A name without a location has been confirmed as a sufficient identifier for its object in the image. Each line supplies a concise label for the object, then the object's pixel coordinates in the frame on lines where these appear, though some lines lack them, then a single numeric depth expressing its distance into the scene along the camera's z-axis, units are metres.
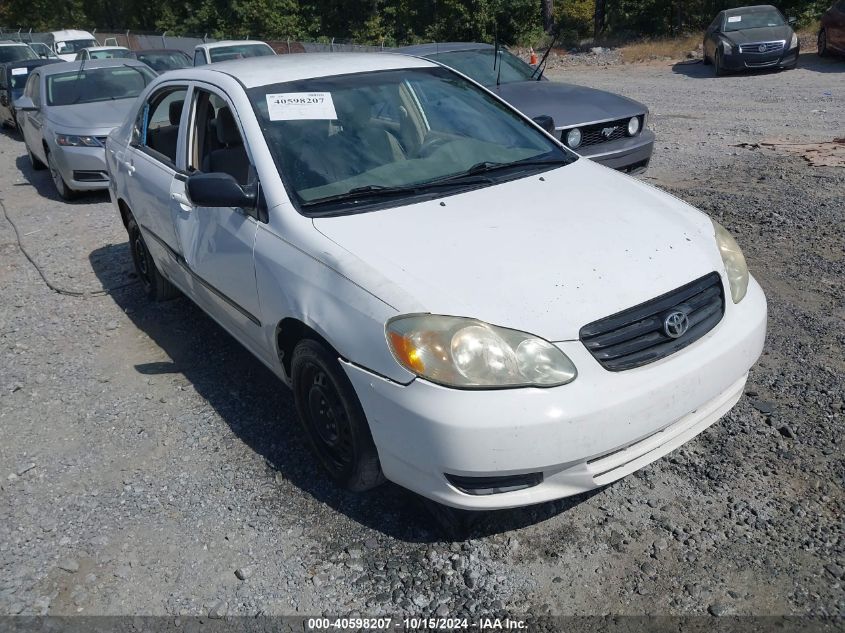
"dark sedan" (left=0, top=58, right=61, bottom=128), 15.86
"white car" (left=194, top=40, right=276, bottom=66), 17.41
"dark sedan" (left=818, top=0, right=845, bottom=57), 16.55
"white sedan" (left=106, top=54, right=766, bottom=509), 2.74
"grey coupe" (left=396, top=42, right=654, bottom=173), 7.29
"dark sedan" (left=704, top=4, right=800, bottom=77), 16.38
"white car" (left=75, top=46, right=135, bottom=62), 20.07
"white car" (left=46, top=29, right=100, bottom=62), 27.48
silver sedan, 9.32
